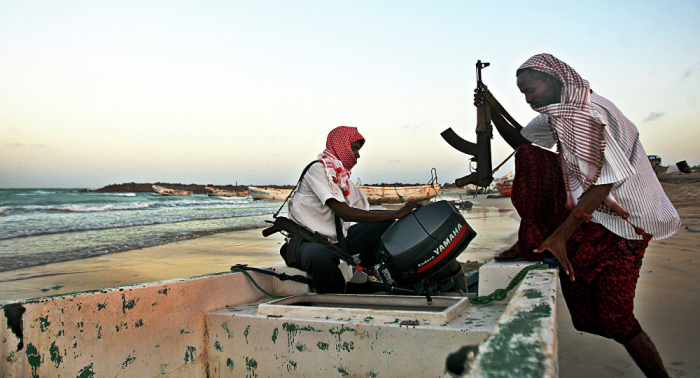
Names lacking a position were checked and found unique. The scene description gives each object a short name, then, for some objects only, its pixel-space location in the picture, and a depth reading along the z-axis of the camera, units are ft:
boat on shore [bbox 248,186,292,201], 163.32
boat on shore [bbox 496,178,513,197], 120.47
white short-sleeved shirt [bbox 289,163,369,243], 10.25
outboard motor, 8.46
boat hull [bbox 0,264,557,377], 5.67
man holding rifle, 6.52
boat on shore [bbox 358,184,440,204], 123.34
